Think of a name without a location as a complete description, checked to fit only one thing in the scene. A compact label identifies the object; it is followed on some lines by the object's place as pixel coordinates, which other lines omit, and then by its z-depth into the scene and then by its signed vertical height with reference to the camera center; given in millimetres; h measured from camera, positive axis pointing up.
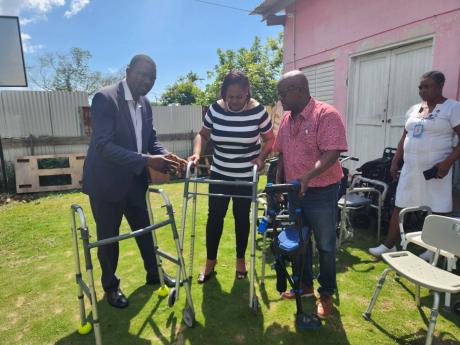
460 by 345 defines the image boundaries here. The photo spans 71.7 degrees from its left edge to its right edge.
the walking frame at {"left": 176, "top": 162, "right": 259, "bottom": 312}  2645 -662
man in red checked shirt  2320 -257
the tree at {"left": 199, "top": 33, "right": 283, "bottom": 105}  23844 +4654
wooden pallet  7656 -1134
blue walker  2354 -856
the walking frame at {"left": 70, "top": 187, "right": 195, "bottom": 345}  2012 -1051
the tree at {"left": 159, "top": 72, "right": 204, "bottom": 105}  34759 +3631
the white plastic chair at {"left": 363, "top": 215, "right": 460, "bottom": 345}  2133 -1081
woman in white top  3363 -291
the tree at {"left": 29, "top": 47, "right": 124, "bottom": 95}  24234 +3962
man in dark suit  2512 -258
